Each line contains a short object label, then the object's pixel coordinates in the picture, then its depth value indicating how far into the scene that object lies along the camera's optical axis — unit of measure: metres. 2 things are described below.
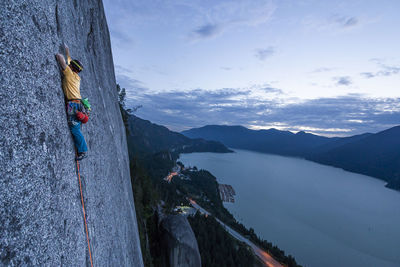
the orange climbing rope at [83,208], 3.16
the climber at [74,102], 3.07
